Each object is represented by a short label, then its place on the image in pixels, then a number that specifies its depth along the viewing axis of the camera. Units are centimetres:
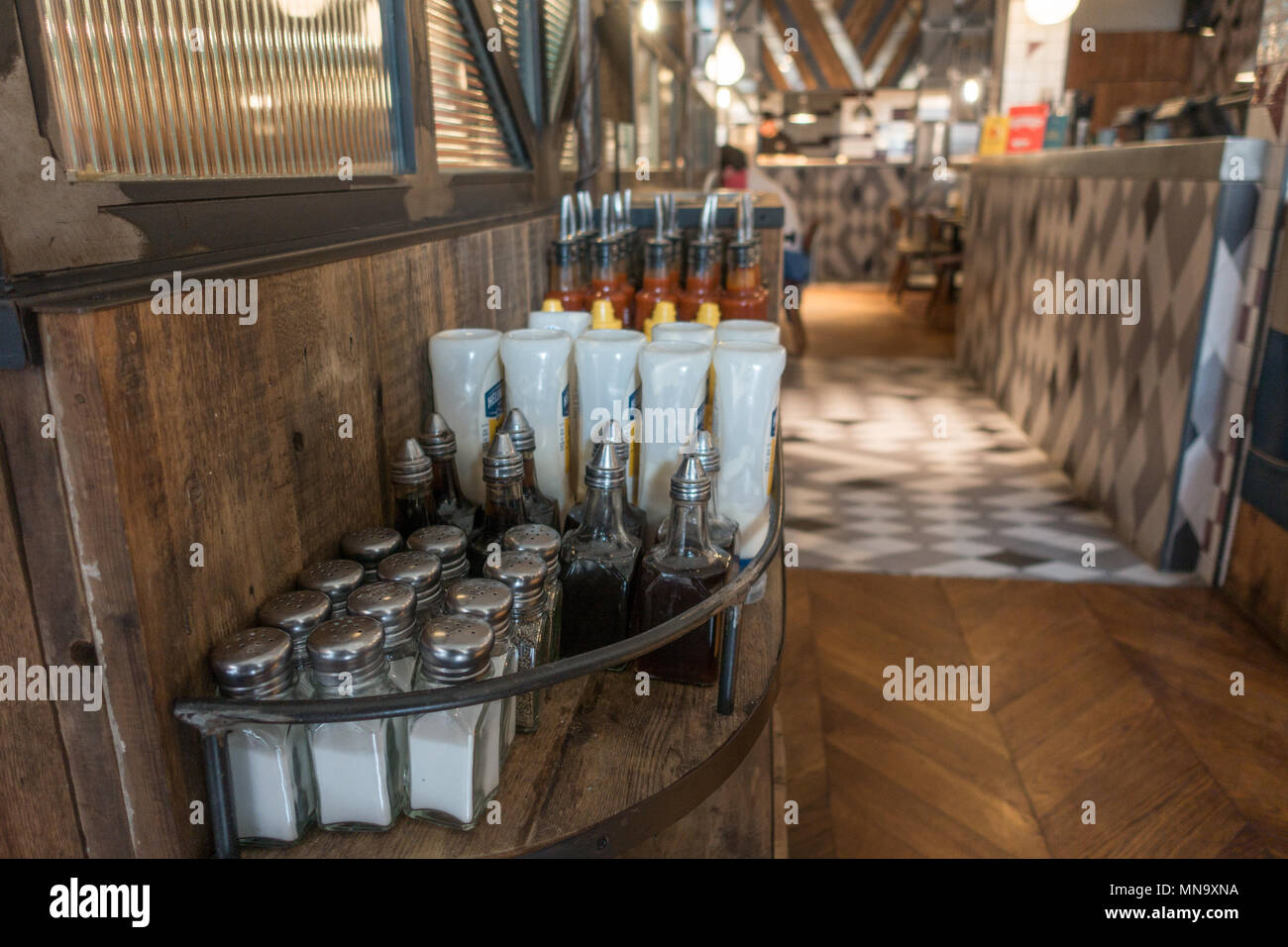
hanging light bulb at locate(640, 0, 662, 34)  385
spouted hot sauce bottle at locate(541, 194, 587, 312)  155
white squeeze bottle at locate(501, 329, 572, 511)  104
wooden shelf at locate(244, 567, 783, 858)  71
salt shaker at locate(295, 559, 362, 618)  79
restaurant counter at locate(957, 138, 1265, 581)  263
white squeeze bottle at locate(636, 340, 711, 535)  100
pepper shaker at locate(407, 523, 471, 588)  86
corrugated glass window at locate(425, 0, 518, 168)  146
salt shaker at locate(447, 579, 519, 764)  74
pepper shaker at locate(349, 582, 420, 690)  73
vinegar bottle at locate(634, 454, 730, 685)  88
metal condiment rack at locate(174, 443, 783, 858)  63
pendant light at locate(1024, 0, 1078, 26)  498
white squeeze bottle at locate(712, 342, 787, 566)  100
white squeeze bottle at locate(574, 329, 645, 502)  104
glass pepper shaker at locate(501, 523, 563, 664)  85
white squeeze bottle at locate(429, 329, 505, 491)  106
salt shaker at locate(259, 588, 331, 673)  74
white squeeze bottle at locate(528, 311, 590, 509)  116
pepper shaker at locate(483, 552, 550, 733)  79
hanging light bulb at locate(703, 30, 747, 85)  641
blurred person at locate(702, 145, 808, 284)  544
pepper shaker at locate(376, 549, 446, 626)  79
